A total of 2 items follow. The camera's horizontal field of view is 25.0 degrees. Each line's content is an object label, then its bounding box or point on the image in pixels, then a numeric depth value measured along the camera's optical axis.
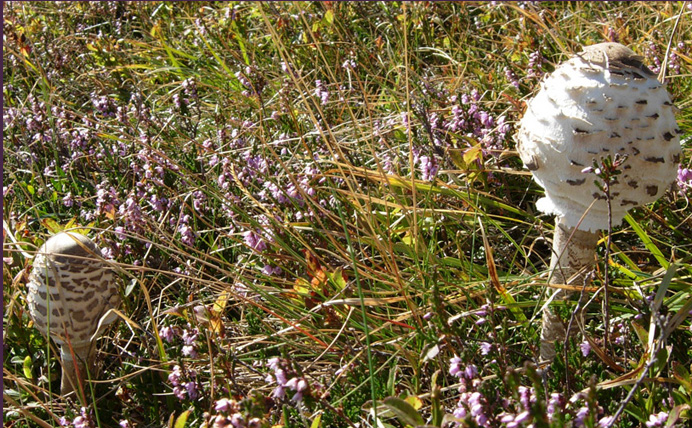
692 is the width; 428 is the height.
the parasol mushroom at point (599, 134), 0.65
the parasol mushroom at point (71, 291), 0.73
